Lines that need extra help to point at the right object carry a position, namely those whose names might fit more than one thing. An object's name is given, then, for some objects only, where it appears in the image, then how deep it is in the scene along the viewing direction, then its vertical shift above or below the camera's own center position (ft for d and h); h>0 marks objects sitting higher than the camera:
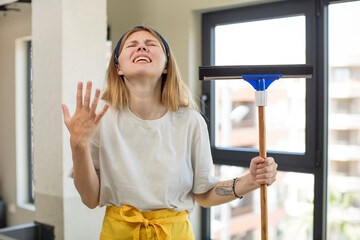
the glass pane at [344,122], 7.64 -0.25
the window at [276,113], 7.80 -0.08
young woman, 4.54 -0.52
